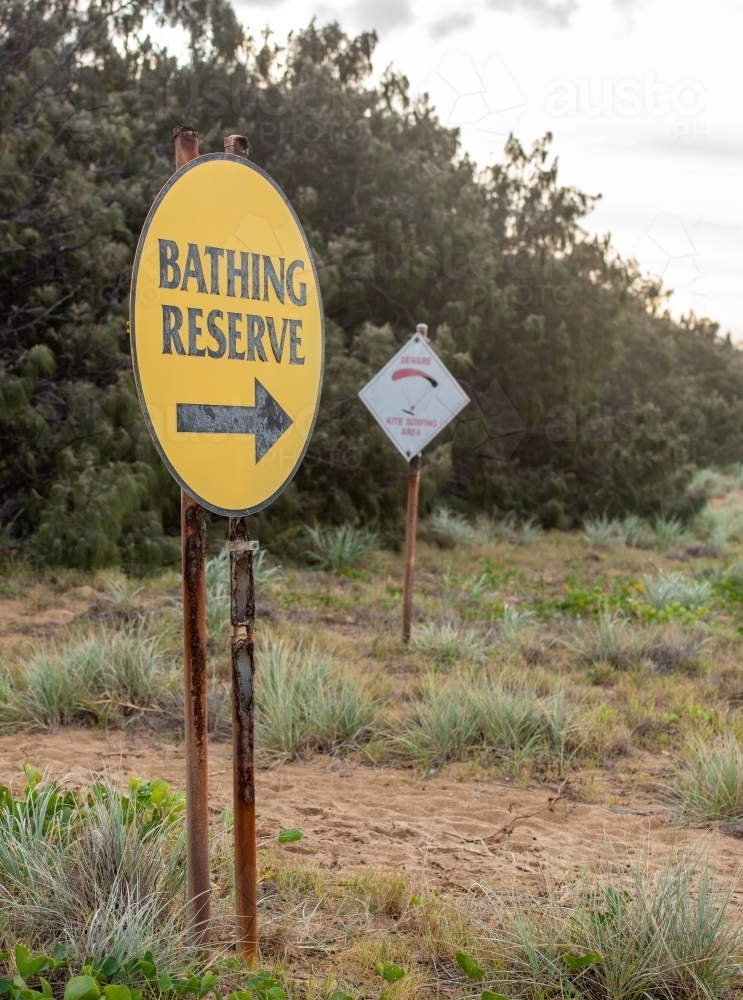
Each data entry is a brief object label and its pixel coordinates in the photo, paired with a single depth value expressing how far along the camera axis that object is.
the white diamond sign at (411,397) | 8.02
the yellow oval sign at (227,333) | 2.44
